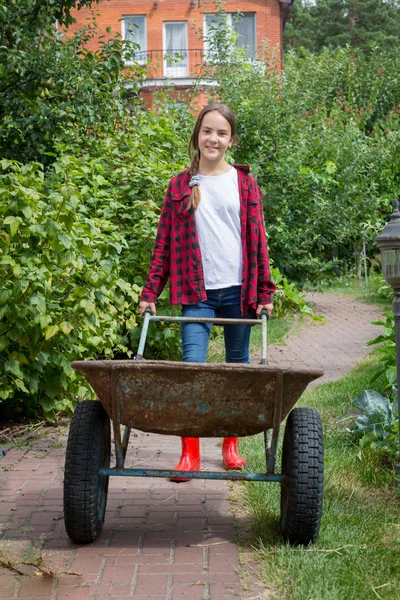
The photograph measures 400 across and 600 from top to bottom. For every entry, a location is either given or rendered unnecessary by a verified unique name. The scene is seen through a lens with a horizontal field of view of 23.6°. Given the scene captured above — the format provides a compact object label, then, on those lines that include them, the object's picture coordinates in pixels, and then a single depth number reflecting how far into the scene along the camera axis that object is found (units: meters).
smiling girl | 4.60
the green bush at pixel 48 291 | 5.39
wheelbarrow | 3.57
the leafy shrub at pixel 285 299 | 10.02
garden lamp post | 4.27
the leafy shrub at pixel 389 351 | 5.81
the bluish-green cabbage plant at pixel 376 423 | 5.18
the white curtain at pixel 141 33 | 30.41
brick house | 29.89
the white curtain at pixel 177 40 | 30.30
